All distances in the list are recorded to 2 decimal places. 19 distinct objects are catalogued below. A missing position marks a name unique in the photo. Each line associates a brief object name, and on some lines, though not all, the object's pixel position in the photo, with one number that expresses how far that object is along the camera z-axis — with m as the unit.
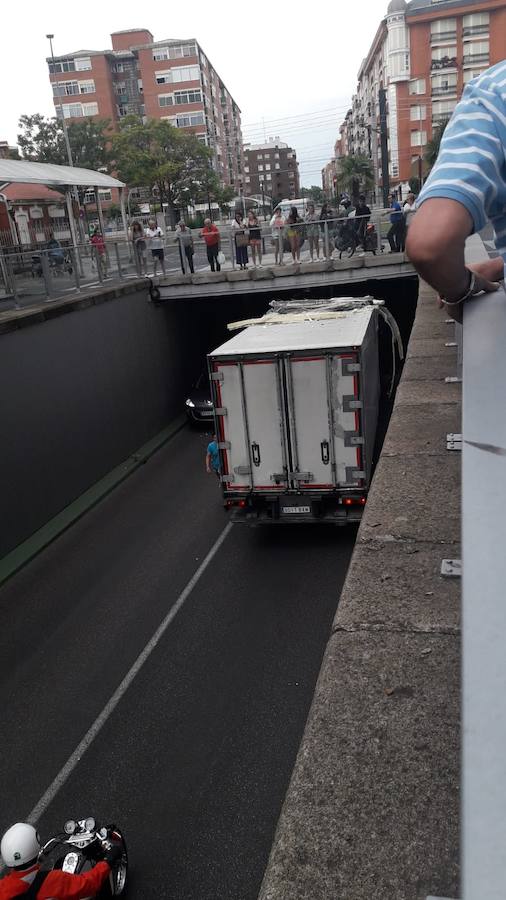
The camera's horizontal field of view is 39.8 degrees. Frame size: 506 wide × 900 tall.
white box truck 11.75
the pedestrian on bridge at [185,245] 23.36
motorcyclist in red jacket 5.18
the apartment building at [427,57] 77.62
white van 53.59
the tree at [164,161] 57.69
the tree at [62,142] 57.81
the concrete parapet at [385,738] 2.10
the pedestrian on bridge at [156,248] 23.31
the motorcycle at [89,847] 5.85
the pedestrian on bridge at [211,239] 22.77
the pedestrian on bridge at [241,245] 22.61
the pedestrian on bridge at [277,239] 22.38
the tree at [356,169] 63.38
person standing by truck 13.01
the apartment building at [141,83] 86.25
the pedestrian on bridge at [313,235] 22.14
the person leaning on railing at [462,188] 0.99
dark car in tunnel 22.22
